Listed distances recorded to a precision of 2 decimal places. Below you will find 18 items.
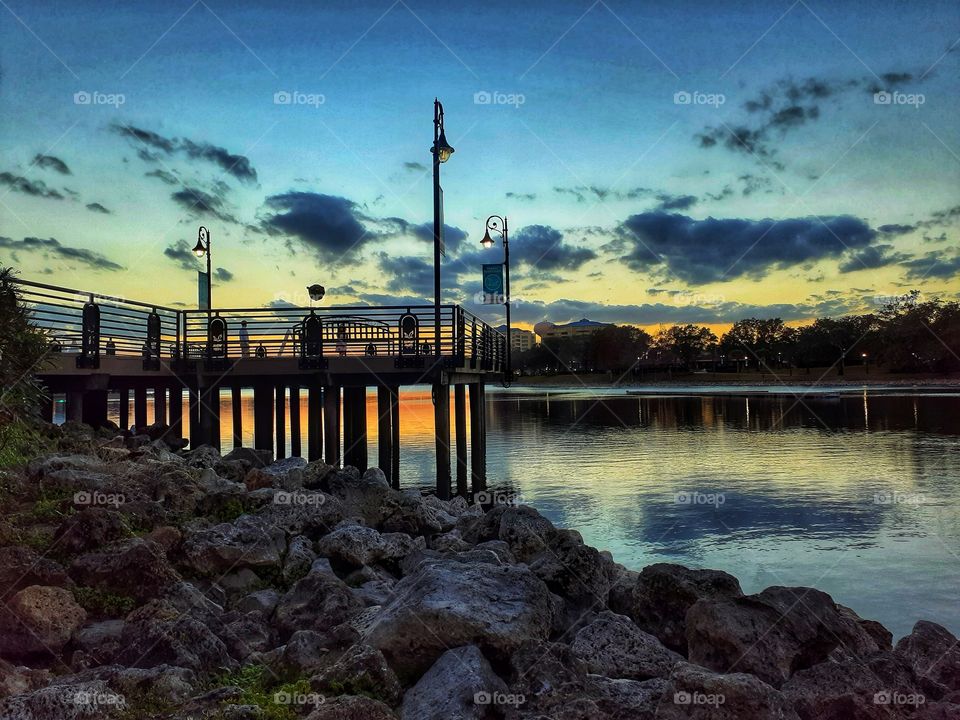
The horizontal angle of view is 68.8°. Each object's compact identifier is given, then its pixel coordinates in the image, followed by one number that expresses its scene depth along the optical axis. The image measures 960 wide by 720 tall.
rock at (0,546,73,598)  6.73
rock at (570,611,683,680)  6.57
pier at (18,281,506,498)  18.50
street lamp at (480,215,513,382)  31.44
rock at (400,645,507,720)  5.41
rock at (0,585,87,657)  6.09
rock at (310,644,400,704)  5.54
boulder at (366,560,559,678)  6.19
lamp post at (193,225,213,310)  28.33
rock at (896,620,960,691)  6.56
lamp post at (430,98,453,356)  19.66
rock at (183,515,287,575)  8.45
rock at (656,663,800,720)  4.93
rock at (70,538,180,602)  7.28
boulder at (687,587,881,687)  6.43
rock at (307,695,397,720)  4.84
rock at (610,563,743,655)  7.75
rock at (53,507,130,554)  7.84
